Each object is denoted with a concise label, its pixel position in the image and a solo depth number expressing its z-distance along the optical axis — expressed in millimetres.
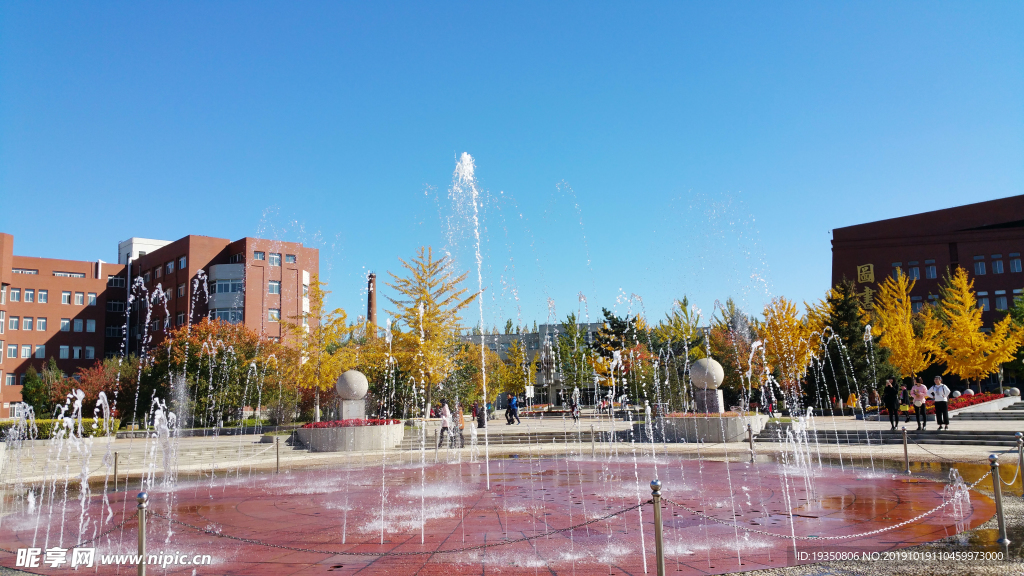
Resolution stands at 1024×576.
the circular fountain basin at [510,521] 6898
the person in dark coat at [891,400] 20297
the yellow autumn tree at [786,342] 40031
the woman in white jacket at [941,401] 19828
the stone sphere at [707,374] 23734
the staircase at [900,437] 18719
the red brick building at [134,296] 64625
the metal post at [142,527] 5447
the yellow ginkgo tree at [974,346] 39375
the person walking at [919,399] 19359
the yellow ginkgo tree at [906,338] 40156
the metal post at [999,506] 6664
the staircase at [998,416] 26797
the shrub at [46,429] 29122
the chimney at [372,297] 83250
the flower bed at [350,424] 23719
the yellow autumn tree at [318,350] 34031
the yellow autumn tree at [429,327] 33844
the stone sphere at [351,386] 25891
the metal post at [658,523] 5254
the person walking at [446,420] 21781
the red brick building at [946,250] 63812
